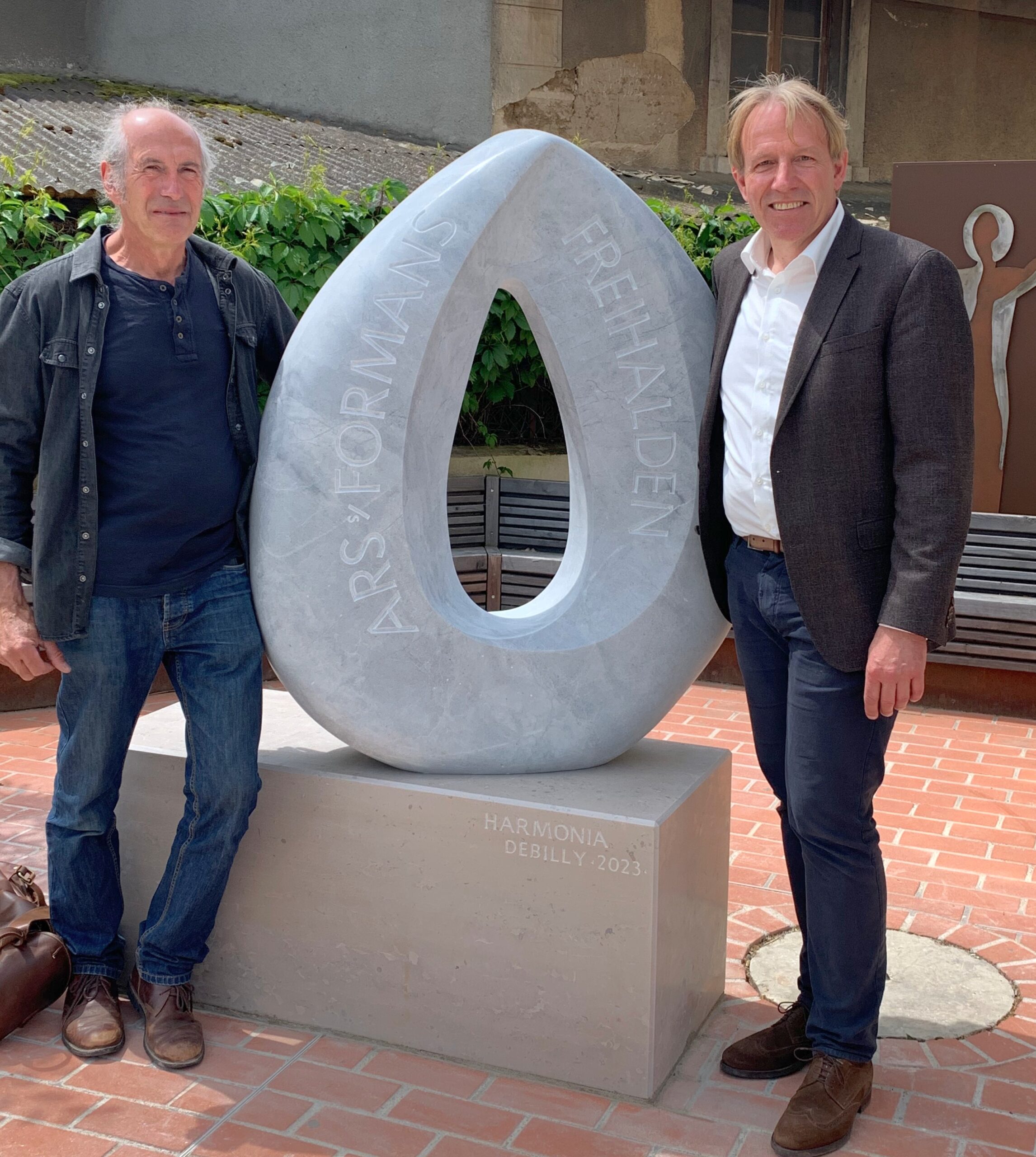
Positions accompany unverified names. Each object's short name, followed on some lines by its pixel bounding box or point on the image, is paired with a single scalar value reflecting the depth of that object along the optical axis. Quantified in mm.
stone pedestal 2811
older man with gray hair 2791
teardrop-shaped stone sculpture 2912
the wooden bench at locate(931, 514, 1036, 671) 5938
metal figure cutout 6426
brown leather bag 2994
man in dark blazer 2445
